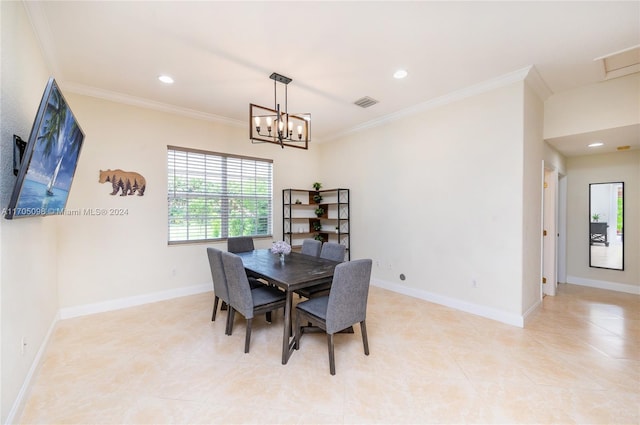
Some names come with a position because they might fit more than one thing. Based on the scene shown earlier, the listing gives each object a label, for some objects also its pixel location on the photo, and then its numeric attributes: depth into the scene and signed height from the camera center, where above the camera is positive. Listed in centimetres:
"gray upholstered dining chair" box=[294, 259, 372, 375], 215 -81
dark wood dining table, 236 -61
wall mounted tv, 151 +34
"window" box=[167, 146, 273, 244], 416 +29
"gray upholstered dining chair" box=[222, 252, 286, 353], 244 -88
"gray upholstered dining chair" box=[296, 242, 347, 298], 301 -59
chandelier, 269 +94
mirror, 437 -24
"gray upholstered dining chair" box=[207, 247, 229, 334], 276 -68
